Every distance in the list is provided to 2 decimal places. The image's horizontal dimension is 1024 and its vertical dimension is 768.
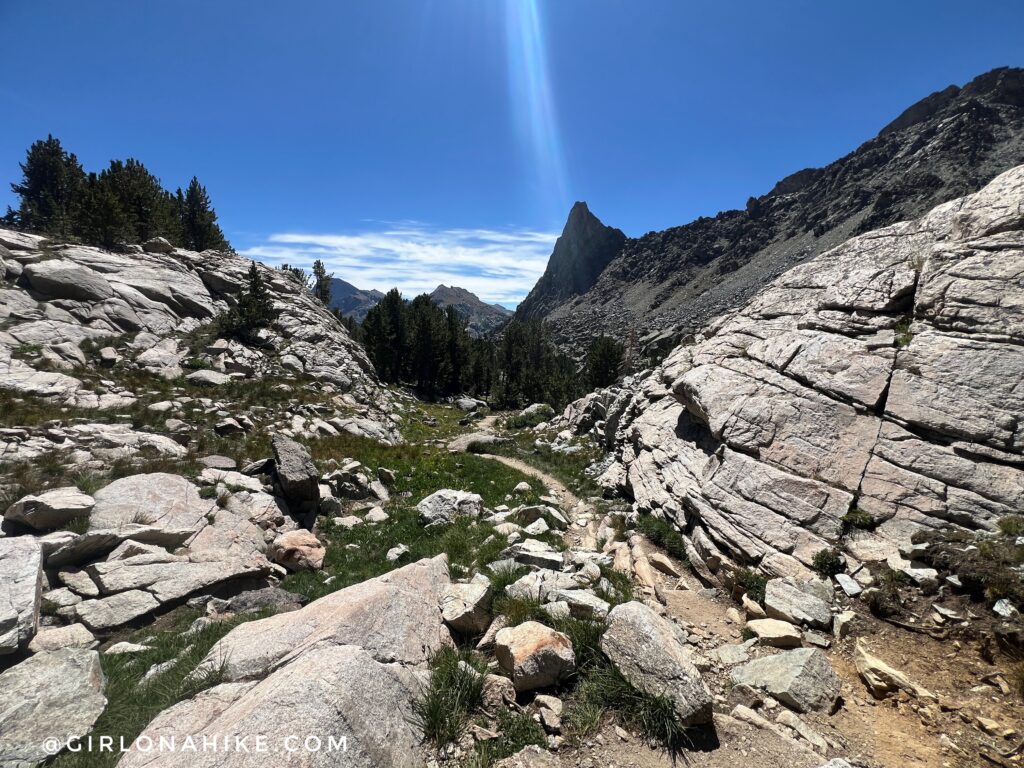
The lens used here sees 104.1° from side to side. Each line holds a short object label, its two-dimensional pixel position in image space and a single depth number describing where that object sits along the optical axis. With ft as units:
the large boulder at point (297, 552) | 37.42
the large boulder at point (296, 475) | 46.44
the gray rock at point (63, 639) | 23.42
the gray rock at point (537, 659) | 19.22
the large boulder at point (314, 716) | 13.93
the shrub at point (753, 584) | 29.73
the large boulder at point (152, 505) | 33.91
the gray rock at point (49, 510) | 30.73
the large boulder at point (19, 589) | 21.53
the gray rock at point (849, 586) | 27.40
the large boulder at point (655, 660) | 17.03
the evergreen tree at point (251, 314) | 108.17
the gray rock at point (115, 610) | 25.89
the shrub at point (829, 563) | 29.96
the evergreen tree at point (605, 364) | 192.13
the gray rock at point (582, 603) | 24.03
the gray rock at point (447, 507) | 47.29
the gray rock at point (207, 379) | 84.12
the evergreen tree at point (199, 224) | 193.06
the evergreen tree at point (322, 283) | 247.15
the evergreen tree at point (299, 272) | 196.26
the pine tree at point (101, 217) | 116.16
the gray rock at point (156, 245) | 129.45
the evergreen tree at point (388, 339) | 208.74
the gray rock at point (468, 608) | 24.03
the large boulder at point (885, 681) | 20.27
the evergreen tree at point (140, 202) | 144.36
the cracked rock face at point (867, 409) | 31.76
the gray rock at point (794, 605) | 25.82
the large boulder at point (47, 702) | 16.16
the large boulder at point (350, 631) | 19.29
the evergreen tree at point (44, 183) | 167.59
